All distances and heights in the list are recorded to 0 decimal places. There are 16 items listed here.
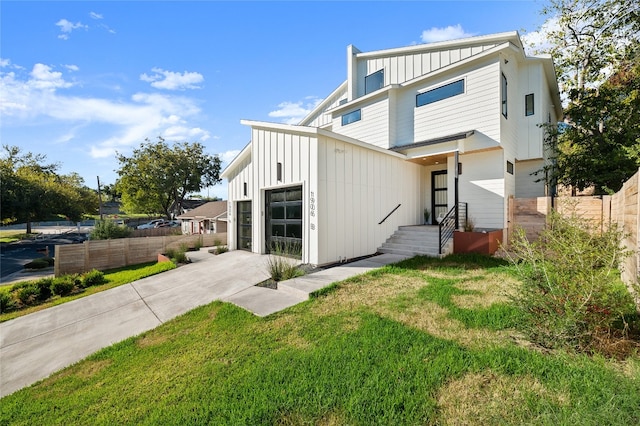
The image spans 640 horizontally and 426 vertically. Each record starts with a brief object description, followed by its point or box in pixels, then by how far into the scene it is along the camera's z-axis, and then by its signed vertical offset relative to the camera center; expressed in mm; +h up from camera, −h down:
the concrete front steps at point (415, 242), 8922 -1263
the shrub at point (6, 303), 8234 -3012
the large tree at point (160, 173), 33156 +4802
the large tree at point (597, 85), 9961 +6357
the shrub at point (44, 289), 9242 -2911
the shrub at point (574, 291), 2920 -995
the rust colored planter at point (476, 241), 8398 -1118
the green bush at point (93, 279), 10547 -2881
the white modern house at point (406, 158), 8312 +1961
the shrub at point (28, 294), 8789 -2905
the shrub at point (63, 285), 9509 -2843
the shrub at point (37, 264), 15273 -3264
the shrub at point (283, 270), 6859 -1679
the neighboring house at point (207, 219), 20953 -815
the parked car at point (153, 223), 32791 -1864
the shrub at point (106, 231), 14734 -1239
